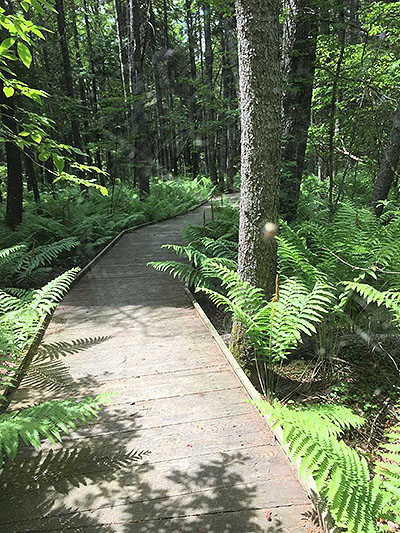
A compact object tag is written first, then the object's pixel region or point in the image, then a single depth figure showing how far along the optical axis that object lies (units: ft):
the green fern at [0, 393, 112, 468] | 6.24
